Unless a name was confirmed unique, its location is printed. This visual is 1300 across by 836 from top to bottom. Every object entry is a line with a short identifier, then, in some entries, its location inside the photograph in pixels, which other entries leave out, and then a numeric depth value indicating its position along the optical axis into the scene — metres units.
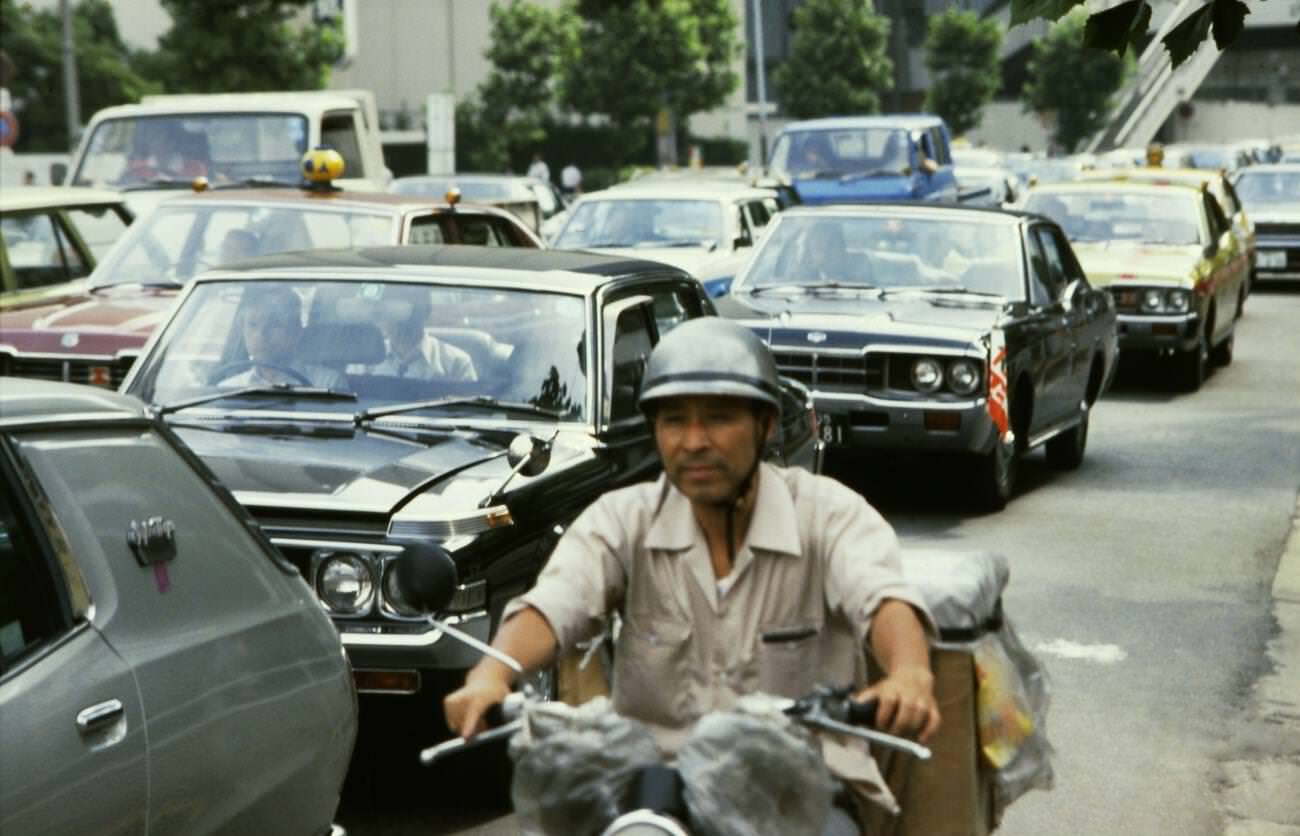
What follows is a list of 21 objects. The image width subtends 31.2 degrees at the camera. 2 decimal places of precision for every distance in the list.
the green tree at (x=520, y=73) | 67.06
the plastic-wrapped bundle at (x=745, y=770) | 3.20
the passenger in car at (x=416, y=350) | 7.95
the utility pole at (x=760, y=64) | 51.11
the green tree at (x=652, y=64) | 64.59
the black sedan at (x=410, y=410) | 6.57
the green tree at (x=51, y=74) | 57.62
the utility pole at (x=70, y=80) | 42.81
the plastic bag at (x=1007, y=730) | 4.12
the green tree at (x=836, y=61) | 71.81
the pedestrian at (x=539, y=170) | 50.59
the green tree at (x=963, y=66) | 76.31
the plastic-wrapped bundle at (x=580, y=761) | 3.29
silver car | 3.94
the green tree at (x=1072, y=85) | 79.31
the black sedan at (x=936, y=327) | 12.34
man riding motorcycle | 3.70
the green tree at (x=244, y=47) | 45.94
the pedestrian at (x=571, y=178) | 49.53
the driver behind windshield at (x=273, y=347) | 7.98
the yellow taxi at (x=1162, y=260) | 19.02
